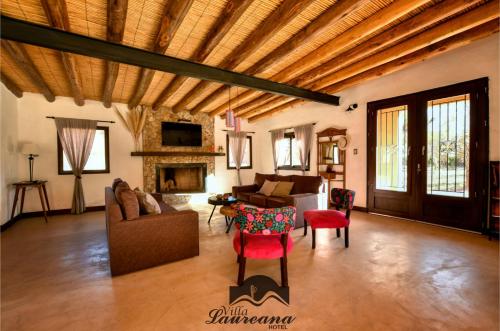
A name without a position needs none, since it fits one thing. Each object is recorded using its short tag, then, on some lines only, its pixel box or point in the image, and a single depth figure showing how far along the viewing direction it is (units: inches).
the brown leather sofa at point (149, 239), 90.7
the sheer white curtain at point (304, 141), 239.9
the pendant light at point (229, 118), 134.2
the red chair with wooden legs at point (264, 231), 74.8
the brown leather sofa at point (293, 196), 156.3
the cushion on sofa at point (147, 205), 103.9
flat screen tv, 250.2
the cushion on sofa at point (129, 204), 93.3
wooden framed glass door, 135.5
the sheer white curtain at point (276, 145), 278.2
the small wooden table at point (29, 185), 165.6
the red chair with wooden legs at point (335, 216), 115.7
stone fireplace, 239.6
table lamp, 169.5
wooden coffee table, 154.2
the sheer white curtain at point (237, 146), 286.7
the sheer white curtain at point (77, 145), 196.2
